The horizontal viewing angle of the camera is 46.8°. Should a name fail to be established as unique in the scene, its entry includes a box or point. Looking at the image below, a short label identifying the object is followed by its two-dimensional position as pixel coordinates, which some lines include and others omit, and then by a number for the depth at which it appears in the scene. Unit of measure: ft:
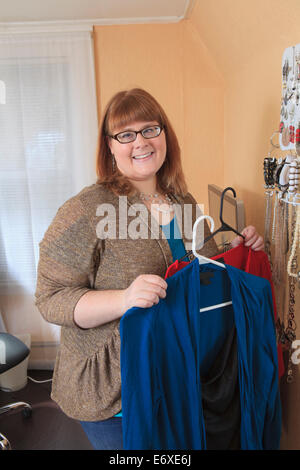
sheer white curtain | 7.14
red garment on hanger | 3.22
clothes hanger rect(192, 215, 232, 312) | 2.76
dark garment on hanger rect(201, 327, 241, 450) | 2.92
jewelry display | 2.76
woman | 2.83
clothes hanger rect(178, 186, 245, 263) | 3.10
